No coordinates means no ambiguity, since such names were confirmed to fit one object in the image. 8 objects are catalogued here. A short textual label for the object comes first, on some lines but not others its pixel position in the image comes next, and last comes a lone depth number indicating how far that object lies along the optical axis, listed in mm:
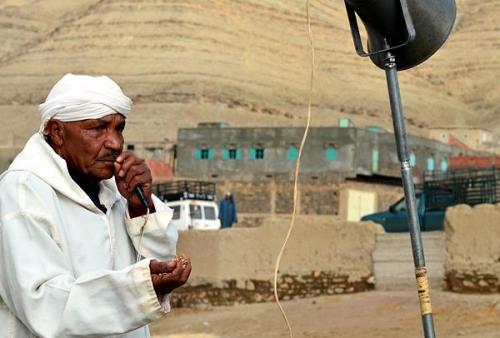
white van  24453
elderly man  2549
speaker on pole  3186
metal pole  3176
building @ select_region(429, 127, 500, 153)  73375
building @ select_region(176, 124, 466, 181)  47312
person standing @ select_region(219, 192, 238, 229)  21547
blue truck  13977
